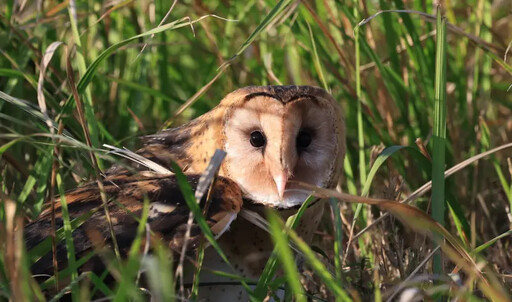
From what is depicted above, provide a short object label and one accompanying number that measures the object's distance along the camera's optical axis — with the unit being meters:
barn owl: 4.62
